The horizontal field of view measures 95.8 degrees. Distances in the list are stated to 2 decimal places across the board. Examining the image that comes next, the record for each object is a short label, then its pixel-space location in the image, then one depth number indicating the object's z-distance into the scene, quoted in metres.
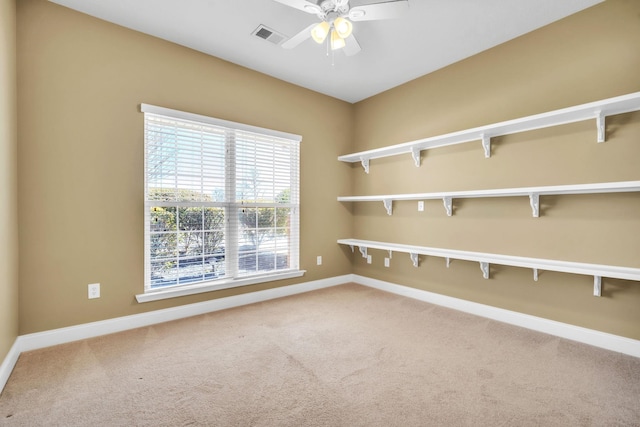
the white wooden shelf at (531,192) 2.17
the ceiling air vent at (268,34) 2.71
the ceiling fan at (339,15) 1.89
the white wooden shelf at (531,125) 2.18
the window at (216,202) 2.90
